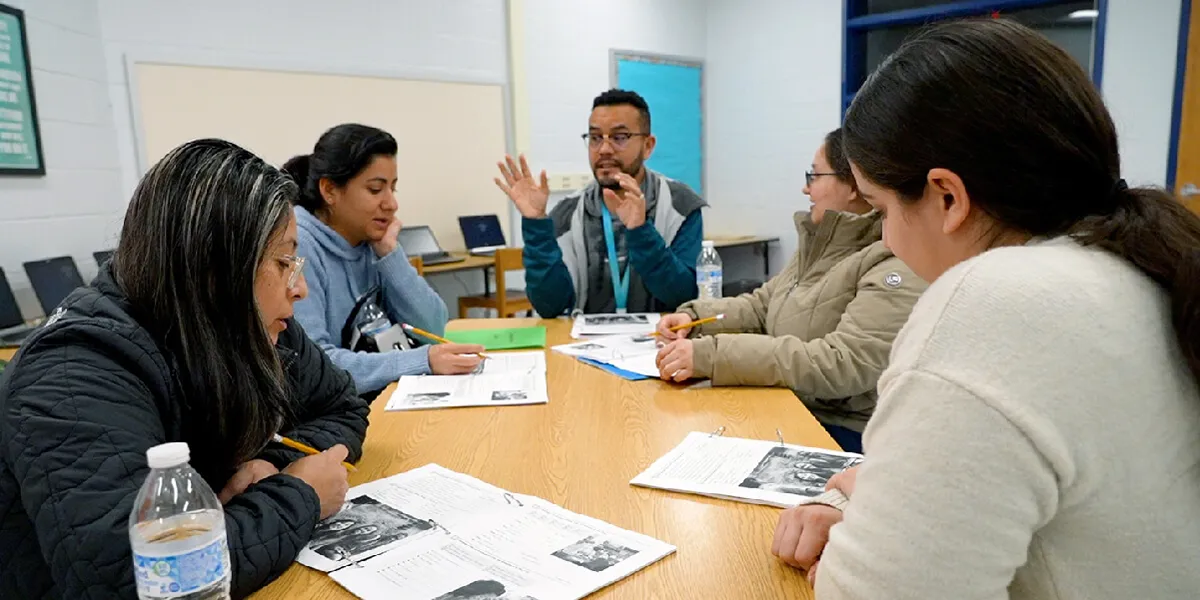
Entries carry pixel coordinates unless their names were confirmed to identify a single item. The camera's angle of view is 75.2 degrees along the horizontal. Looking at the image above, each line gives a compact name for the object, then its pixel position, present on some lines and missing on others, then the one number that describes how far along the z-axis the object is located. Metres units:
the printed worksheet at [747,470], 1.18
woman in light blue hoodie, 1.96
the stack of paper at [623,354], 1.93
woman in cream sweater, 0.62
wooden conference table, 0.95
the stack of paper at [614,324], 2.40
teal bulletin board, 5.80
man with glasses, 2.66
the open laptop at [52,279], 2.82
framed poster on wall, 2.80
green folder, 2.29
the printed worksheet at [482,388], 1.71
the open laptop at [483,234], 4.99
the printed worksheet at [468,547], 0.92
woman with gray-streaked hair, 0.86
